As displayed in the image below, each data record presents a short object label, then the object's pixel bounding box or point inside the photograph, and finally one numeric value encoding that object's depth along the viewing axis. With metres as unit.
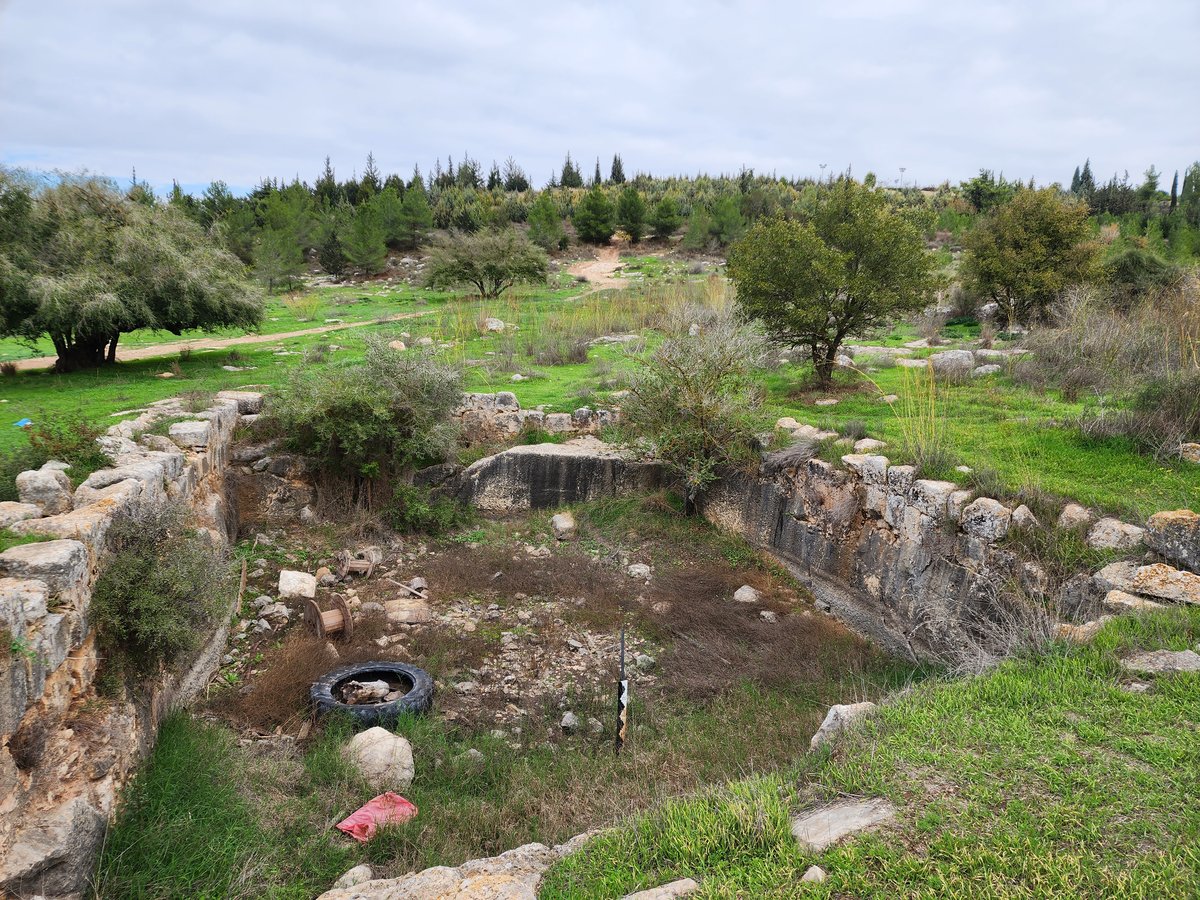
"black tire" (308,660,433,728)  5.64
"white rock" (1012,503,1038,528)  6.17
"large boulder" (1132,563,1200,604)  4.96
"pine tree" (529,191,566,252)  34.53
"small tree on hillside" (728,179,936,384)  9.93
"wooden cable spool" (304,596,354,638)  6.96
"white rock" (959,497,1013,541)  6.30
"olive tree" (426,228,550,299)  21.84
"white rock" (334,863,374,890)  3.93
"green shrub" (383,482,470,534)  9.58
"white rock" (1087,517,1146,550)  5.59
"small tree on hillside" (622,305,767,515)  9.10
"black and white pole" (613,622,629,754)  5.16
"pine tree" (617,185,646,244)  37.19
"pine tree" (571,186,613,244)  36.81
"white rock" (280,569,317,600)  7.70
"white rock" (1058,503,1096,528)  5.95
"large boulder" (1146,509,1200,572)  5.20
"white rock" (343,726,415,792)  4.96
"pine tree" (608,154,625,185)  57.58
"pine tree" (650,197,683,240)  36.94
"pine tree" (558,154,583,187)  56.56
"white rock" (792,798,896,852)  3.18
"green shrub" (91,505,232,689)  4.61
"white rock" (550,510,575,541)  9.70
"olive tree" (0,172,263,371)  10.07
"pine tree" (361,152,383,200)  41.88
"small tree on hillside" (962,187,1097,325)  13.75
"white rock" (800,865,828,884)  2.93
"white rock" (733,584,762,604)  8.02
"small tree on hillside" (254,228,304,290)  25.95
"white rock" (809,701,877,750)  4.22
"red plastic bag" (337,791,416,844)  4.40
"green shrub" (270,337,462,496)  9.43
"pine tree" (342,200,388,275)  30.17
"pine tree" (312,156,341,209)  42.74
